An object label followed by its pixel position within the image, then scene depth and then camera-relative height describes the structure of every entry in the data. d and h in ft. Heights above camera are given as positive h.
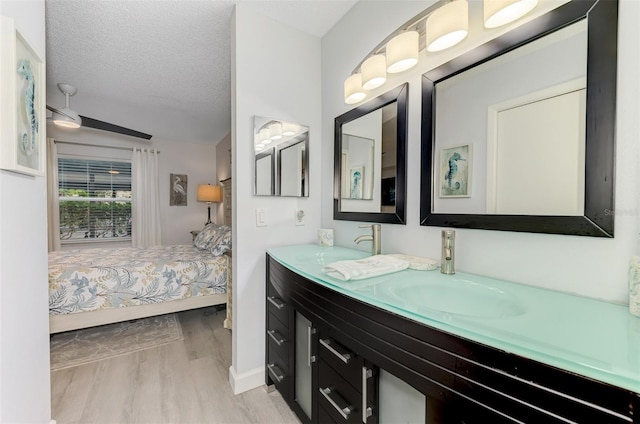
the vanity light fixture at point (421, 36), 2.97 +2.35
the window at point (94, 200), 12.95 +0.35
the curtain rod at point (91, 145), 12.41 +3.11
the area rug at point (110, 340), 6.73 -3.94
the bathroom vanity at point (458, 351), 1.51 -1.09
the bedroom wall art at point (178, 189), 15.16 +1.03
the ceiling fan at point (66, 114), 8.38 +3.04
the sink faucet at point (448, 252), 3.42 -0.60
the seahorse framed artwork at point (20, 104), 2.90 +1.29
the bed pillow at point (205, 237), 10.37 -1.29
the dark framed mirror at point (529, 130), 2.49 +0.92
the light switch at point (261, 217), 5.65 -0.23
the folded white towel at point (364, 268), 3.16 -0.79
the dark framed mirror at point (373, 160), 4.43 +0.92
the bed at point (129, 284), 6.98 -2.30
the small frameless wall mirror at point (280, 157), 5.61 +1.13
